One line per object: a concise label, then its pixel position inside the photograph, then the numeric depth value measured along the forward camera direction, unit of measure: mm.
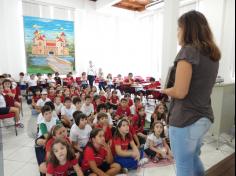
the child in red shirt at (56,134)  2059
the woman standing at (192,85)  935
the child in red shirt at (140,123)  2896
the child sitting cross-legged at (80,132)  2457
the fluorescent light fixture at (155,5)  6636
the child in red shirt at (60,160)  1692
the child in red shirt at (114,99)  4496
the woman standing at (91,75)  7691
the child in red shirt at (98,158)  1910
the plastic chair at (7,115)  3134
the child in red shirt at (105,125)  2515
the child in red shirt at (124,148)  2164
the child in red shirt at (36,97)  4555
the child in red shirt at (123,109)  3587
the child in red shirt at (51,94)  4418
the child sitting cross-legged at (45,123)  2494
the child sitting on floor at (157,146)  2436
